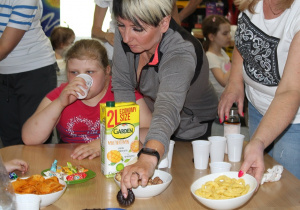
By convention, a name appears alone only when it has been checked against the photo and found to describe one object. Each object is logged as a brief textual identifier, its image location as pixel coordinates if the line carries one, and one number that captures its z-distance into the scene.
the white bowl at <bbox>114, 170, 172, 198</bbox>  1.34
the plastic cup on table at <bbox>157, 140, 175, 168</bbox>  1.64
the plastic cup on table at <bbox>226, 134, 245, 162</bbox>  1.74
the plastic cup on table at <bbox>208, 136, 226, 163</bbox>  1.70
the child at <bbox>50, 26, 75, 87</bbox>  4.19
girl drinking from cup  2.02
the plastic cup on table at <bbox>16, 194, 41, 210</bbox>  1.13
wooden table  1.35
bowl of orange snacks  1.30
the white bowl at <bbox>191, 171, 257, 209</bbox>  1.23
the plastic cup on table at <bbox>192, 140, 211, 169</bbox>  1.67
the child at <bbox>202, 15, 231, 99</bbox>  4.48
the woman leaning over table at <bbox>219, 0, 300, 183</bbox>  1.42
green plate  1.50
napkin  1.51
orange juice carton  1.52
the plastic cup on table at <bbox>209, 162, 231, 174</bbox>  1.57
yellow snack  1.28
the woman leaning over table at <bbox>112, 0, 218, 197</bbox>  1.40
